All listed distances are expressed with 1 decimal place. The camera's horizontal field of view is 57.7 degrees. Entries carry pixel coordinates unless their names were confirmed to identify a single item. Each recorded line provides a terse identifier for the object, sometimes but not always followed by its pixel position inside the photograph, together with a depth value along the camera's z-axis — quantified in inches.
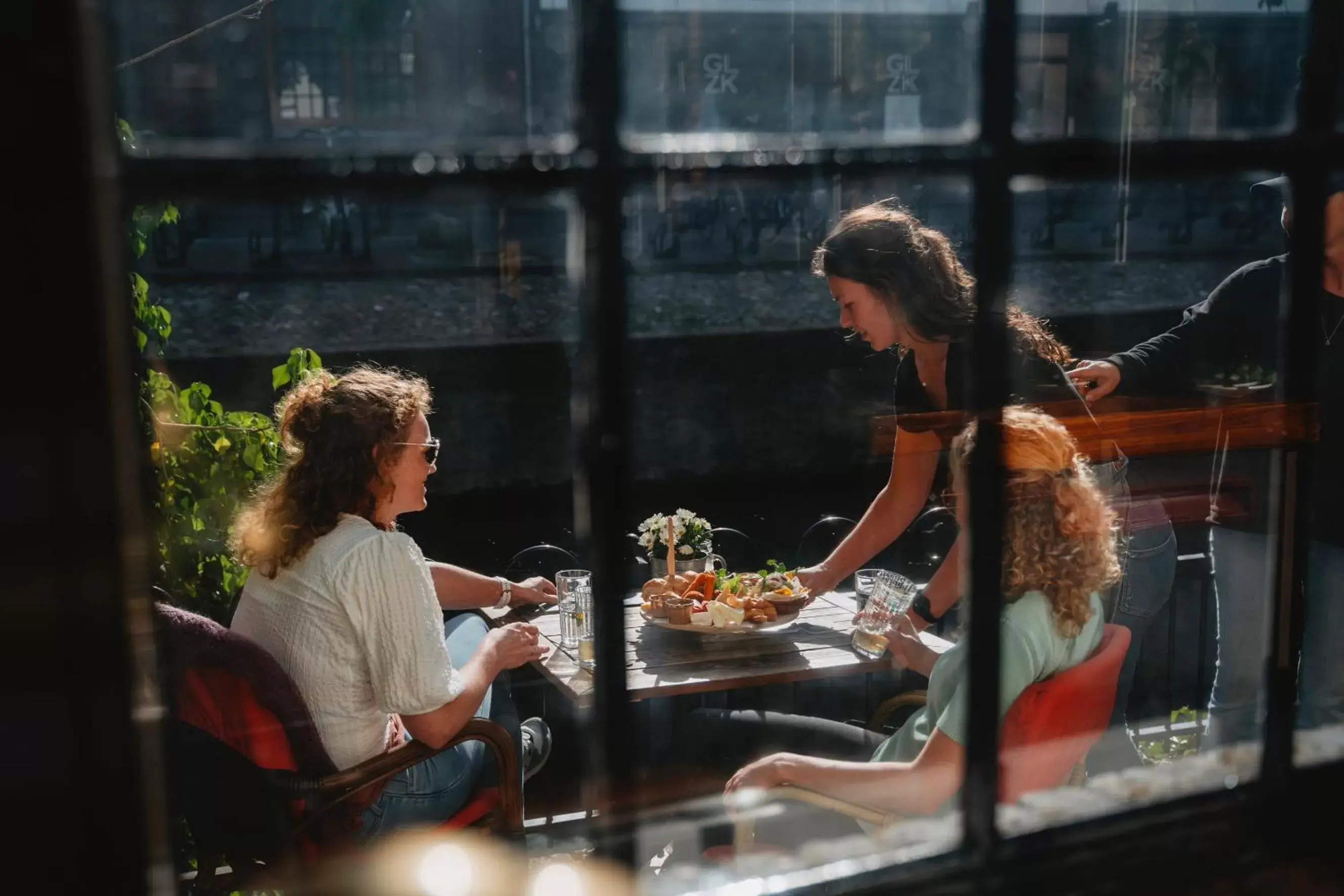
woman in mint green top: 69.9
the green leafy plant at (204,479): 93.4
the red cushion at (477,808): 94.4
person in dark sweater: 61.3
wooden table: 100.3
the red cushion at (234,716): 76.8
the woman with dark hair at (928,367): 78.9
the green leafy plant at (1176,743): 86.7
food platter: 107.9
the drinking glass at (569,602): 110.6
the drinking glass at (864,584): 112.4
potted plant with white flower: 123.9
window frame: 32.0
